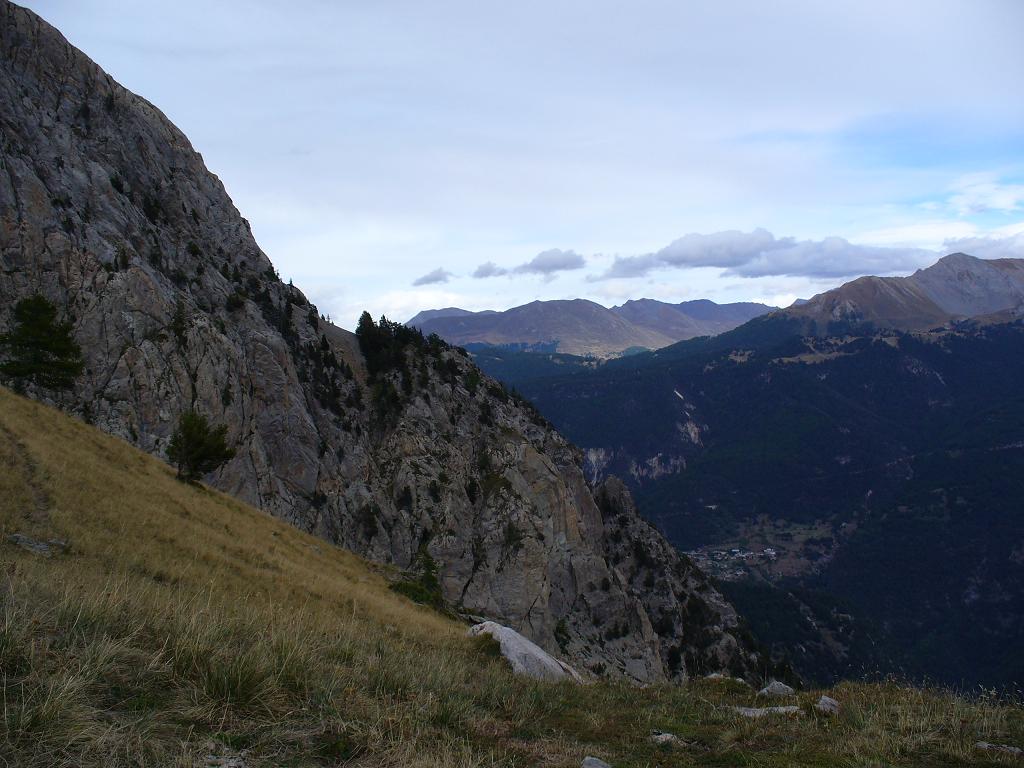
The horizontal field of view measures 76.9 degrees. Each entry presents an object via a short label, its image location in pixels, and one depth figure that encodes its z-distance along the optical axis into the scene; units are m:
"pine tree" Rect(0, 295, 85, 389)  32.75
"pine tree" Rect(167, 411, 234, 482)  31.59
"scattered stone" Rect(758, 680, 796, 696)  14.49
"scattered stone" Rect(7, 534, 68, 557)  14.35
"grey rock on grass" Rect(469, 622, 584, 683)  16.55
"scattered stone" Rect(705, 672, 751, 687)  16.91
